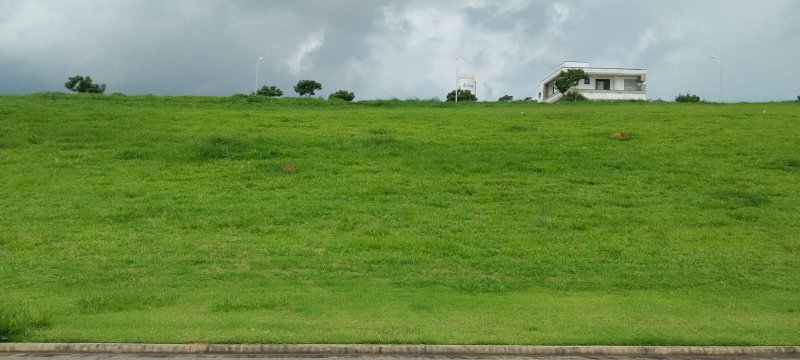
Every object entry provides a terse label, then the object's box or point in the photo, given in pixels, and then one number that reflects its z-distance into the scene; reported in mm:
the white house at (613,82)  78938
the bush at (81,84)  47281
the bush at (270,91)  47688
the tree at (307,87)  52425
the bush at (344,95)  46631
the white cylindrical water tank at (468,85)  91650
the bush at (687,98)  49219
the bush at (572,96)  55844
